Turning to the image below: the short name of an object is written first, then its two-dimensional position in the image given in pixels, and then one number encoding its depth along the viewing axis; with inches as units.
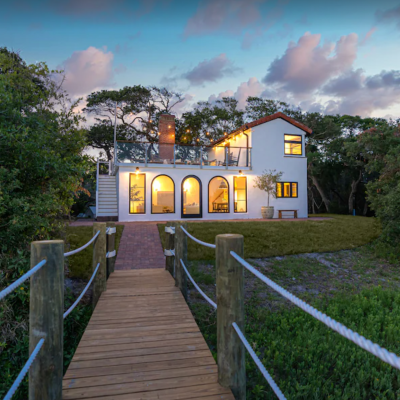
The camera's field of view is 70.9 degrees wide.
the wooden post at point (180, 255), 162.9
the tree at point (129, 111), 992.2
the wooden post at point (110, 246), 196.4
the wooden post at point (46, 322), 63.6
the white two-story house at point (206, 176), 572.7
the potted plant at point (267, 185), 633.0
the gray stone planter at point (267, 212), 630.9
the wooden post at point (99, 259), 159.5
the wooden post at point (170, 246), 197.9
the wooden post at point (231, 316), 74.2
